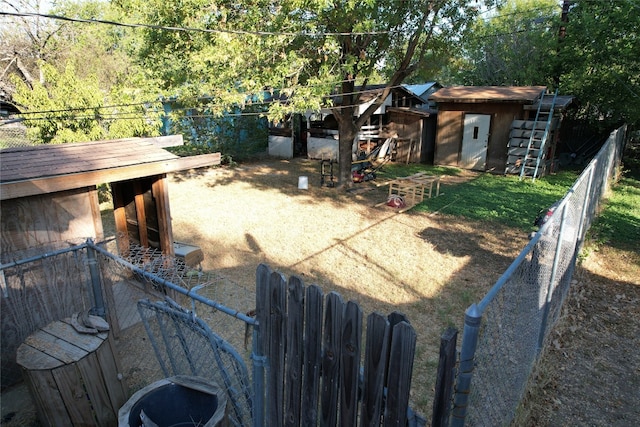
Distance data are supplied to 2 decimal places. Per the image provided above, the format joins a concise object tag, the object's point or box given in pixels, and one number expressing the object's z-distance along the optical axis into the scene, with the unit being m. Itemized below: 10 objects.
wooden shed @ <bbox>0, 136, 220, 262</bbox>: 3.75
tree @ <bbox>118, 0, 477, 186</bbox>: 8.74
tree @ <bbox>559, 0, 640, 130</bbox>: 13.08
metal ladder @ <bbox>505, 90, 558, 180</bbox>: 14.10
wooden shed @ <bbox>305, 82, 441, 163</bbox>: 17.91
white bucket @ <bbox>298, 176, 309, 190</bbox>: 12.91
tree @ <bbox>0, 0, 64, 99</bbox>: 17.67
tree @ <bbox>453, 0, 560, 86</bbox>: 17.59
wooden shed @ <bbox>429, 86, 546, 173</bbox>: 14.88
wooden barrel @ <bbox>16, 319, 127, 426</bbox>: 2.87
